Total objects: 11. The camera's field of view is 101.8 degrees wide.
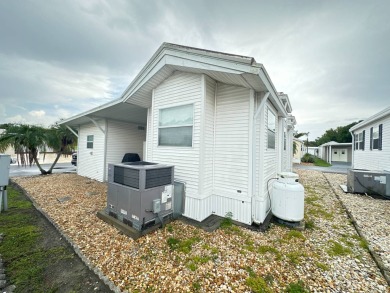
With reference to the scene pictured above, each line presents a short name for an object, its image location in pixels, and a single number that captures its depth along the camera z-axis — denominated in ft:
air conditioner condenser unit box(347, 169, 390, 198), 19.70
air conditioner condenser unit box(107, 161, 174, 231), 10.44
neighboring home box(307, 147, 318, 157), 124.11
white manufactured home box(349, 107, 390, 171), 24.88
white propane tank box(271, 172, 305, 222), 12.05
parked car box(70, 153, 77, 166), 45.74
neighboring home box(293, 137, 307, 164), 73.83
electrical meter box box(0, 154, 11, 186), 13.28
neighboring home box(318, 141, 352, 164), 82.26
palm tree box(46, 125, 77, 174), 32.70
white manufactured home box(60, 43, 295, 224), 12.18
